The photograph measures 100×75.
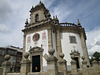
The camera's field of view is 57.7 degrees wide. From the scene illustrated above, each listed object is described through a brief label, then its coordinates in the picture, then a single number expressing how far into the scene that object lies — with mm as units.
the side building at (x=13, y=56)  23384
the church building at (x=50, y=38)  14484
